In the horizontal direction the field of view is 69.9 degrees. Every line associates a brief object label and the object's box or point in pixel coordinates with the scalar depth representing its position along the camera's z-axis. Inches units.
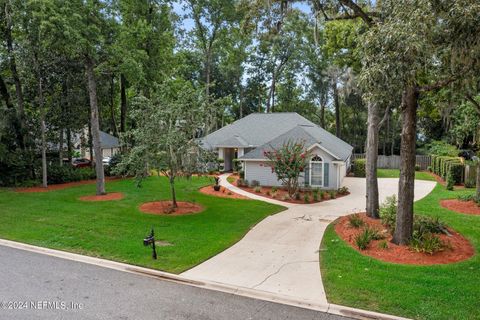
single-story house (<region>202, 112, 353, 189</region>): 798.5
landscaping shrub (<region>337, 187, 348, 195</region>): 746.8
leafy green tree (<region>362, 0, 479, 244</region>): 263.6
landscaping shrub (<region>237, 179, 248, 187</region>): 840.9
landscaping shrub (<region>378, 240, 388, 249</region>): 344.8
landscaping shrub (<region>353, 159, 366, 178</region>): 1083.5
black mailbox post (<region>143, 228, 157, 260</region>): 311.1
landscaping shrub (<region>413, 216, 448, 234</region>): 373.3
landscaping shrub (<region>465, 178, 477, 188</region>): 754.8
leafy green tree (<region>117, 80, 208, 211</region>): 506.9
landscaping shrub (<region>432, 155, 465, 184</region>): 796.6
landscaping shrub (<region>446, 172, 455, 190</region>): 745.6
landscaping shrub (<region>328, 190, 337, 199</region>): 707.9
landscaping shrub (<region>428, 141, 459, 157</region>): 1090.7
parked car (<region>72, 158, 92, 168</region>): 1192.6
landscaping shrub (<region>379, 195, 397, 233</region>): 407.0
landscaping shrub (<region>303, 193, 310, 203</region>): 657.6
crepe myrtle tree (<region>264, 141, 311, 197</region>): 658.8
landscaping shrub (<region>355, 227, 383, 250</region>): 351.3
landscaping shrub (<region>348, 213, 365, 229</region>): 425.1
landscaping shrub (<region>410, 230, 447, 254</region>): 327.3
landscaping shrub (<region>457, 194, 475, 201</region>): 581.2
